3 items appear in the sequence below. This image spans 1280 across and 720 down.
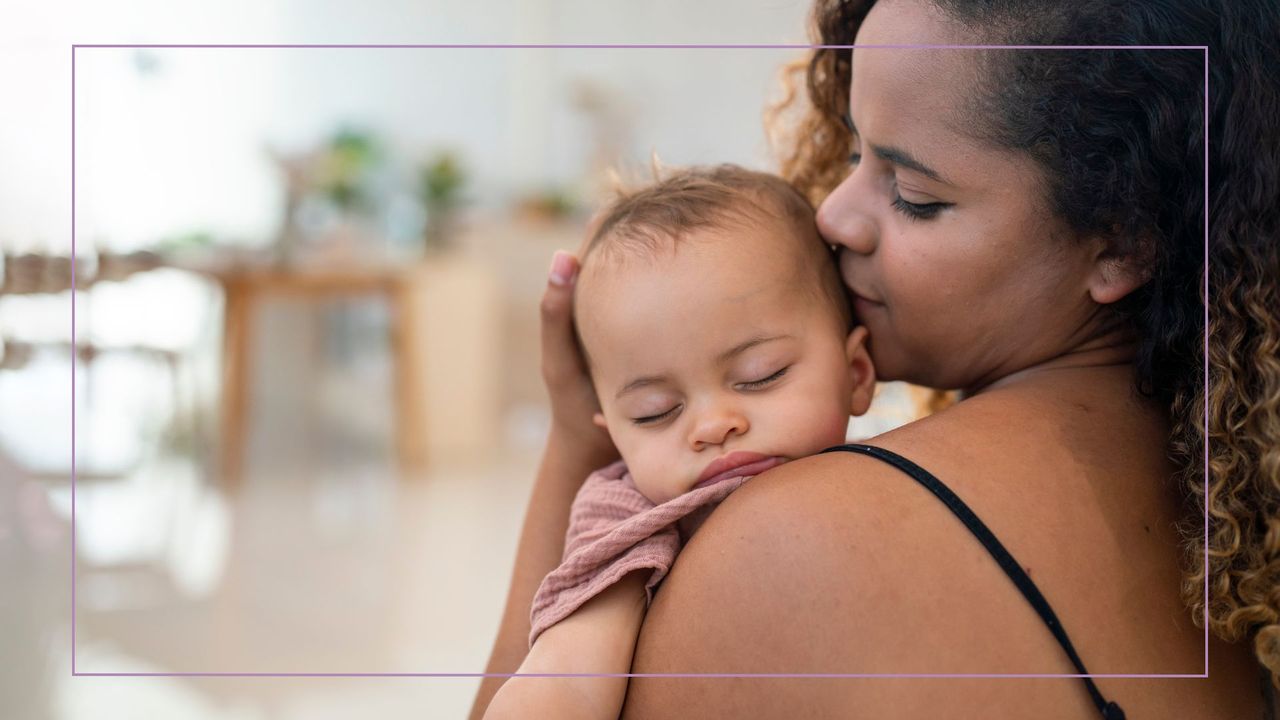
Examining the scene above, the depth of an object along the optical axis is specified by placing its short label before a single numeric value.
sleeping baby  0.92
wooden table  4.59
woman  0.80
